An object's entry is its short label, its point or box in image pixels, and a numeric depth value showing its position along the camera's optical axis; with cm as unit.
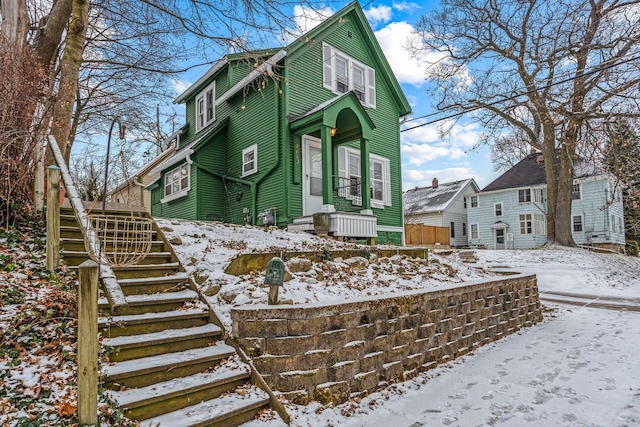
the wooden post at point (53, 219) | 375
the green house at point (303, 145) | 945
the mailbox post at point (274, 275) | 341
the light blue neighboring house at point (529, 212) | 2153
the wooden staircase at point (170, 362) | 260
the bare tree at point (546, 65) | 720
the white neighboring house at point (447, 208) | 2648
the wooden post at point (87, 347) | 220
